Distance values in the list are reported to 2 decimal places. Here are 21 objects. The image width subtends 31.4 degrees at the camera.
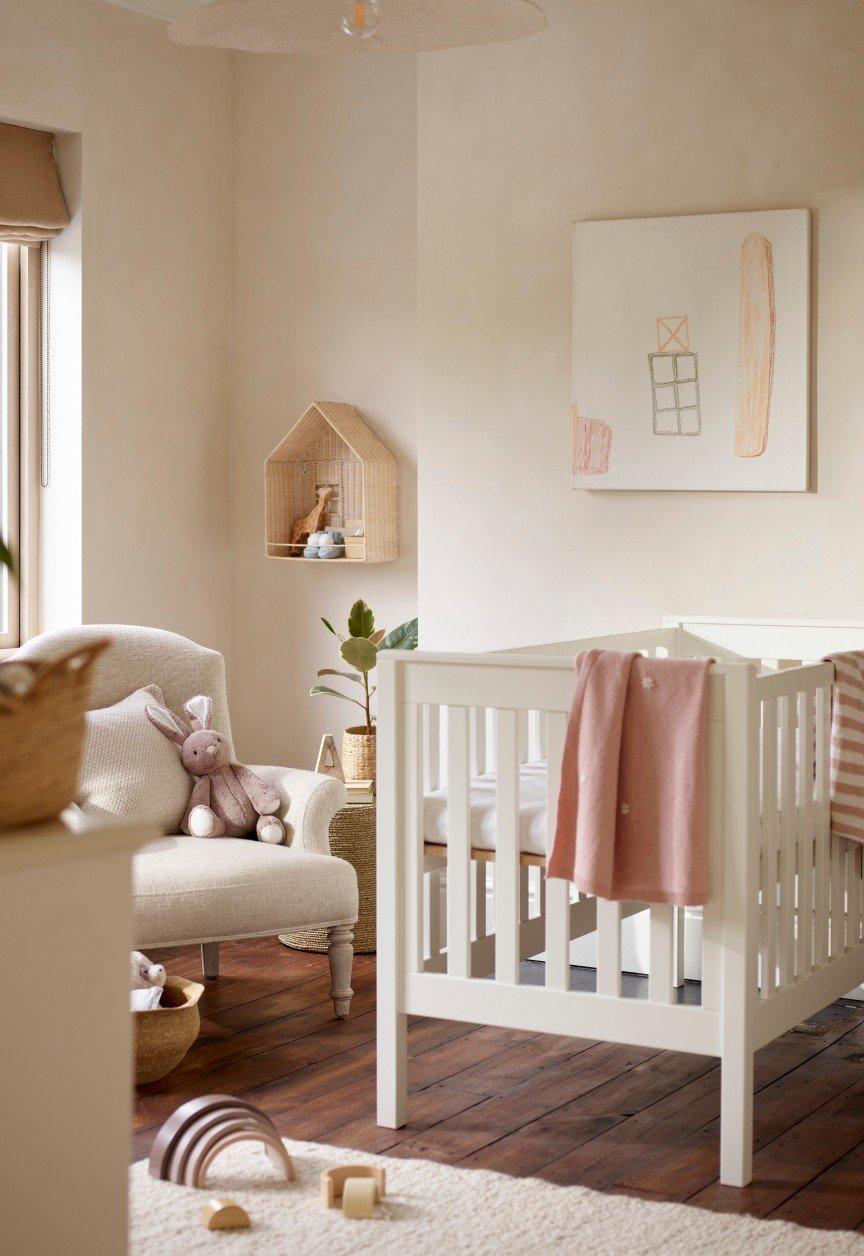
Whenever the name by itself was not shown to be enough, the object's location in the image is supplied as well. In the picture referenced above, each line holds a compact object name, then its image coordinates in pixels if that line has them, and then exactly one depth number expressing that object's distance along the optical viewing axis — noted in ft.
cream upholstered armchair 9.53
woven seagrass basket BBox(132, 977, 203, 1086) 8.66
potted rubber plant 13.01
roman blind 13.14
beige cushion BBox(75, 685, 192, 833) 10.50
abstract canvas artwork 10.73
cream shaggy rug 6.68
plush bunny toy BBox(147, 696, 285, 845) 10.62
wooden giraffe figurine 14.79
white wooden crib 7.38
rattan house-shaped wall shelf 14.26
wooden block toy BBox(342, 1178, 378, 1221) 6.99
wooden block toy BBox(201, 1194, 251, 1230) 6.87
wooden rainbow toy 7.36
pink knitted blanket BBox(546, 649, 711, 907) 7.32
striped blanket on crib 8.52
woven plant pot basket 13.07
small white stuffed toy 9.13
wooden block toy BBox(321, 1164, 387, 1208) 7.16
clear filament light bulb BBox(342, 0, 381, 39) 7.13
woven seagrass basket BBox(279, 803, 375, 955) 11.96
